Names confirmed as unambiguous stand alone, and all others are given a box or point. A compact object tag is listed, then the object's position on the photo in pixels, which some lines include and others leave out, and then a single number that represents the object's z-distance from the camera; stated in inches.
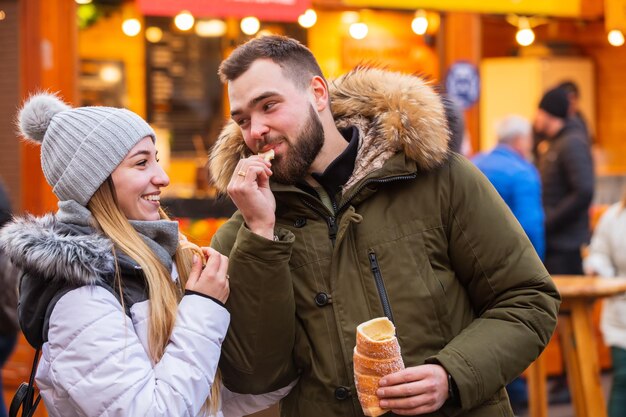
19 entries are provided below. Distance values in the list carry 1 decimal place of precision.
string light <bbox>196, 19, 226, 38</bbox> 398.0
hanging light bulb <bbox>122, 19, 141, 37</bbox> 376.1
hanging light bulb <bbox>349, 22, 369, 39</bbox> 399.9
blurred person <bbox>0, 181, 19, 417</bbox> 177.6
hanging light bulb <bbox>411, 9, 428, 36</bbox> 374.9
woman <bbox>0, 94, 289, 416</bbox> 91.8
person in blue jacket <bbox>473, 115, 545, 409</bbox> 268.5
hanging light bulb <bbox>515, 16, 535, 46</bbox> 482.9
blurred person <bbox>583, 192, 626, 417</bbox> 218.4
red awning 271.4
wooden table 222.7
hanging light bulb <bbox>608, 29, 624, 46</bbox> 451.2
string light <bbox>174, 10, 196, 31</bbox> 393.7
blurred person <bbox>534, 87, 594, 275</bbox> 309.9
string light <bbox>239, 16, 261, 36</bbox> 391.2
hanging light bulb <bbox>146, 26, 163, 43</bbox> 395.9
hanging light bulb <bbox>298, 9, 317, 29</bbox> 370.4
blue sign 356.5
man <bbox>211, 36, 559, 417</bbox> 101.3
